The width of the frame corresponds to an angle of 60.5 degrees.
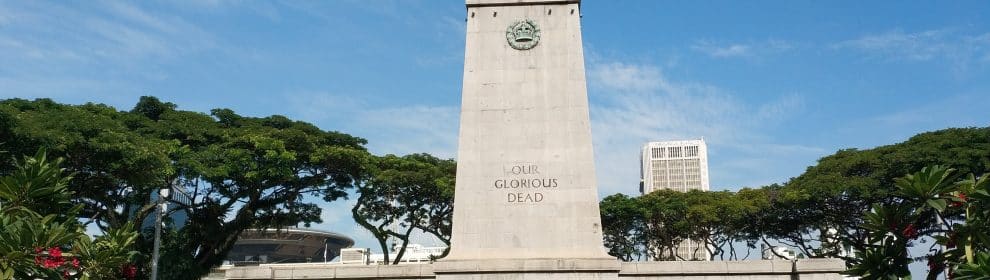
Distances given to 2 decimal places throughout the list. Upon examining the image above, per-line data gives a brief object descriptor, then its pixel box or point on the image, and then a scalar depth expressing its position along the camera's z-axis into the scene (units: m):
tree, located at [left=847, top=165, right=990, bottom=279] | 15.38
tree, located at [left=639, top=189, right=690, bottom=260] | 43.81
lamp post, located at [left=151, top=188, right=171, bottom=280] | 22.86
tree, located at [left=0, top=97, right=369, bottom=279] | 24.92
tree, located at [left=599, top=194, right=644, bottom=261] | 44.00
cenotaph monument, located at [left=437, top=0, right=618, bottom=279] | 17.88
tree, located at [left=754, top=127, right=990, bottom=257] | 32.53
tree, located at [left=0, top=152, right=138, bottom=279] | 14.12
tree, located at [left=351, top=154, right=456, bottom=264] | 36.88
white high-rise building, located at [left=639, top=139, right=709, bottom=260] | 169.55
